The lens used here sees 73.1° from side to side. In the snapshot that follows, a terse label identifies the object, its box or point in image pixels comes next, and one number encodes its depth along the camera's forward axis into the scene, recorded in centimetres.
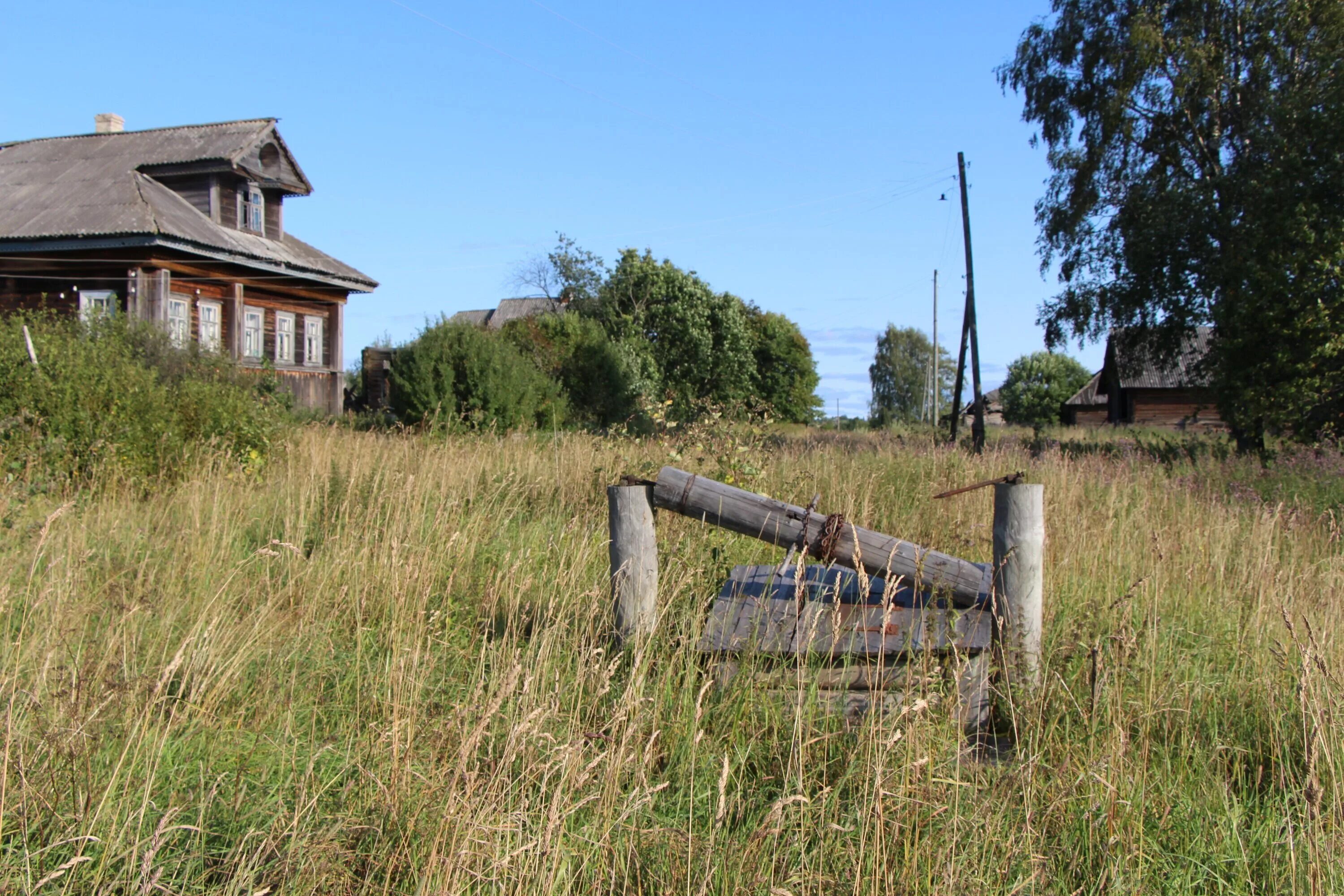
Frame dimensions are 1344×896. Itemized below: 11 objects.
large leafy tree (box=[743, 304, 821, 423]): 5447
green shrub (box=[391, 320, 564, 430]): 1775
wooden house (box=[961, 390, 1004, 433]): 7828
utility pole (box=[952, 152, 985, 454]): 2448
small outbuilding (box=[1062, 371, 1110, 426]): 5272
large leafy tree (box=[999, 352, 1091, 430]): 7212
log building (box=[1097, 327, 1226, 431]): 4019
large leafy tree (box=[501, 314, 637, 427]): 2592
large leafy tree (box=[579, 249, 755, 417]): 4369
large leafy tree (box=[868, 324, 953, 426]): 8069
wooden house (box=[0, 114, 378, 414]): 1811
